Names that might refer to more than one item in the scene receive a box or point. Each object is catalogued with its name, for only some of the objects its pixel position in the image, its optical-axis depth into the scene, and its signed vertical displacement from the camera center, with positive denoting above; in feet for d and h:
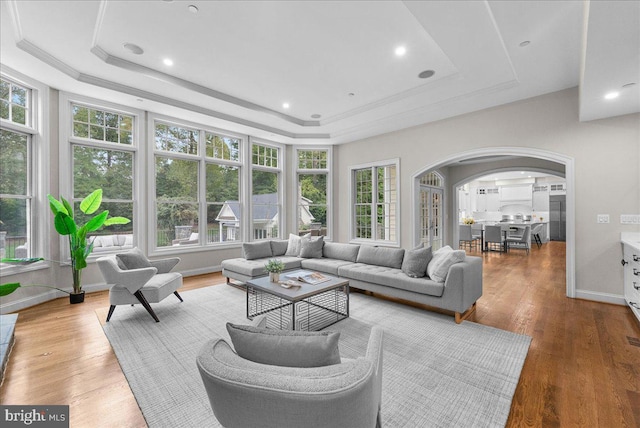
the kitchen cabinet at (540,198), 39.24 +1.98
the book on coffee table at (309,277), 11.60 -2.71
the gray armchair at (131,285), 10.70 -2.80
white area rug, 6.13 -4.21
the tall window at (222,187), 20.11 +1.95
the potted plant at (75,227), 12.65 -0.57
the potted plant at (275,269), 11.71 -2.29
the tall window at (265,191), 22.44 +1.89
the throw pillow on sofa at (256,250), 17.02 -2.21
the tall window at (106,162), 15.01 +2.91
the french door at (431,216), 22.45 -0.28
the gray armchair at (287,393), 3.02 -1.95
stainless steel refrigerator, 38.01 -0.70
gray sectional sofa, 10.84 -2.74
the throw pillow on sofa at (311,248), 17.61 -2.12
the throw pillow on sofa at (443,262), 11.18 -1.97
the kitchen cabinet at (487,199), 43.37 +2.17
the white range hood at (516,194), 40.24 +2.68
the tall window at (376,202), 21.20 +0.87
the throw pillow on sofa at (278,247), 18.35 -2.18
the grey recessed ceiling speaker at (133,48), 11.00 +6.55
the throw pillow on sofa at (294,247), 18.38 -2.15
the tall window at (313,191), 24.34 +1.94
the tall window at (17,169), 12.28 +2.09
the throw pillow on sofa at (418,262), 12.28 -2.13
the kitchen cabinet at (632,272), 10.46 -2.38
